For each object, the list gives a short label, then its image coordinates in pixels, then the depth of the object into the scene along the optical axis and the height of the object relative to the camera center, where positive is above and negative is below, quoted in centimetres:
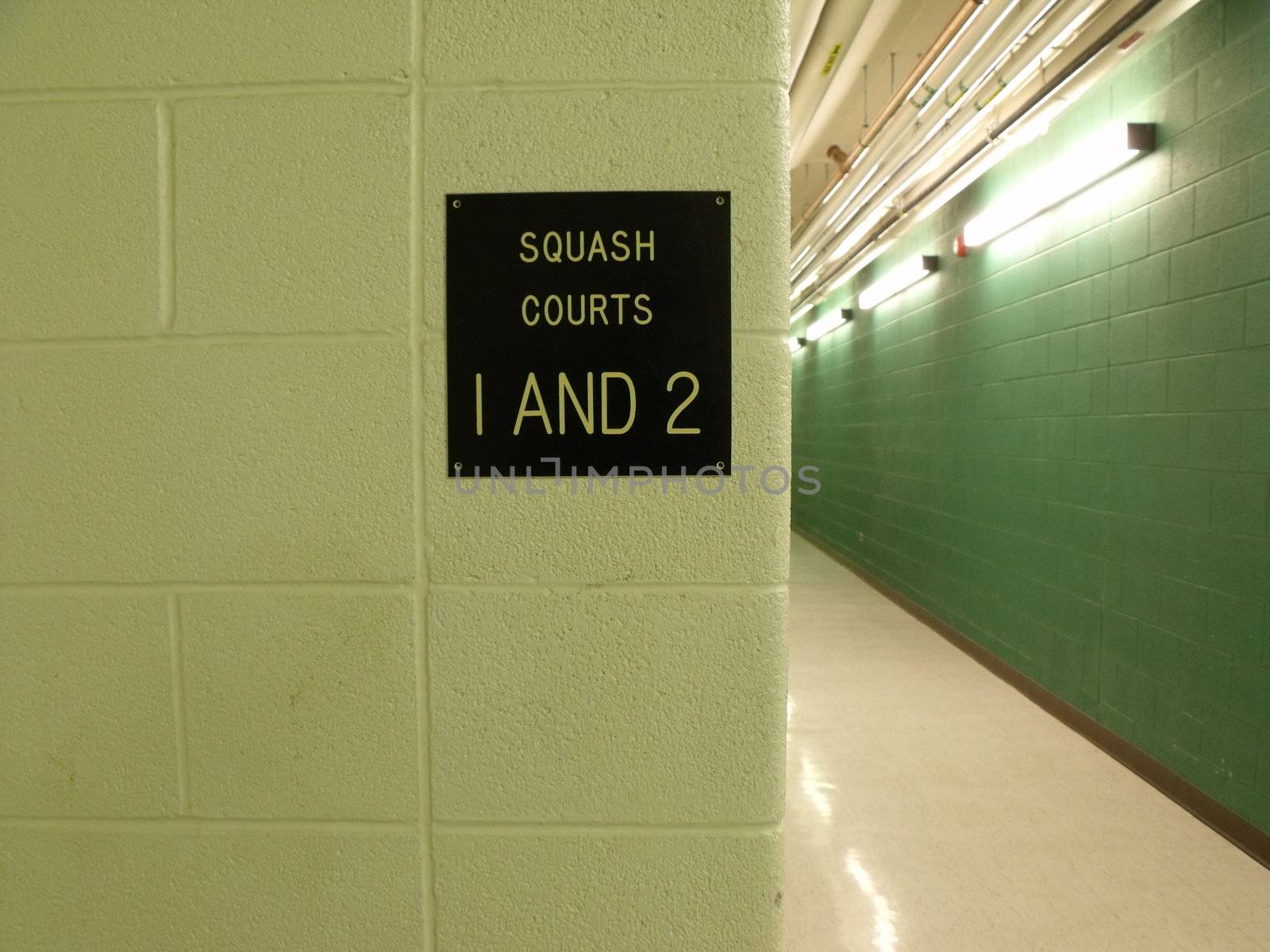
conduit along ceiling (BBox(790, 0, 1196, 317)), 269 +143
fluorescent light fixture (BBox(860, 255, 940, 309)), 518 +117
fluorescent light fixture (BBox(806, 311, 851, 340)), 752 +122
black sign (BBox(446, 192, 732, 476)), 113 +16
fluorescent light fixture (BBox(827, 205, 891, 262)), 507 +150
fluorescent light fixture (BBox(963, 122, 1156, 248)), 295 +112
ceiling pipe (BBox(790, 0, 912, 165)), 344 +183
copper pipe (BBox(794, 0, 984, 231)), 286 +153
